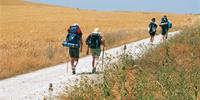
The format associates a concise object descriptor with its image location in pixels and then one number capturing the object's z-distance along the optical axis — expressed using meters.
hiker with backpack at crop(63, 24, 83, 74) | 17.39
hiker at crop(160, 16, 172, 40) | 29.40
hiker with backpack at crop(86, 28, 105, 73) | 17.59
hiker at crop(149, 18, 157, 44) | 28.00
